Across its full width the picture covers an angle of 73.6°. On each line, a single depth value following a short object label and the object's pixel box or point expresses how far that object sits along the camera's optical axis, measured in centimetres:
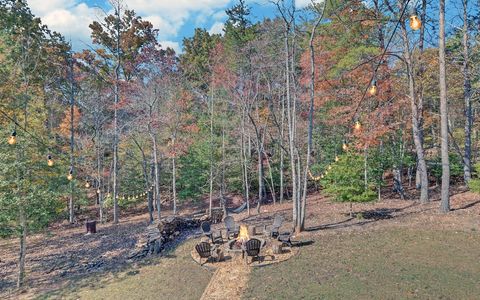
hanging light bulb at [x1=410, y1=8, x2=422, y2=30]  470
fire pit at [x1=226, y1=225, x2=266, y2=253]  983
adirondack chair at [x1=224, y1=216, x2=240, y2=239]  1186
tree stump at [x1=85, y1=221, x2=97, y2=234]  1659
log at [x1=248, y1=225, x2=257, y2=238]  1181
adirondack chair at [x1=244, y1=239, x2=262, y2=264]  921
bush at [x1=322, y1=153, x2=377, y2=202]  1222
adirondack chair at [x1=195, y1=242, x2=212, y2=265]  960
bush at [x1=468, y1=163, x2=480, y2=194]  1198
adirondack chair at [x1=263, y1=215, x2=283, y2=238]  1111
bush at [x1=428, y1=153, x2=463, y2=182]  1873
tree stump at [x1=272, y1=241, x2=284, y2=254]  962
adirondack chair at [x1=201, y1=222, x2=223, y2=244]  1126
